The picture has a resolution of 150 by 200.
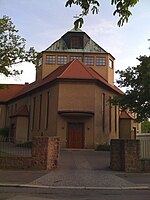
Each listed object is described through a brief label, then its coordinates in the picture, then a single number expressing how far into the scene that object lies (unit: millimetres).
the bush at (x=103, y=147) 20312
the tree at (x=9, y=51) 14326
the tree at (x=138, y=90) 15164
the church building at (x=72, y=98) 21436
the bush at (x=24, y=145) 12387
